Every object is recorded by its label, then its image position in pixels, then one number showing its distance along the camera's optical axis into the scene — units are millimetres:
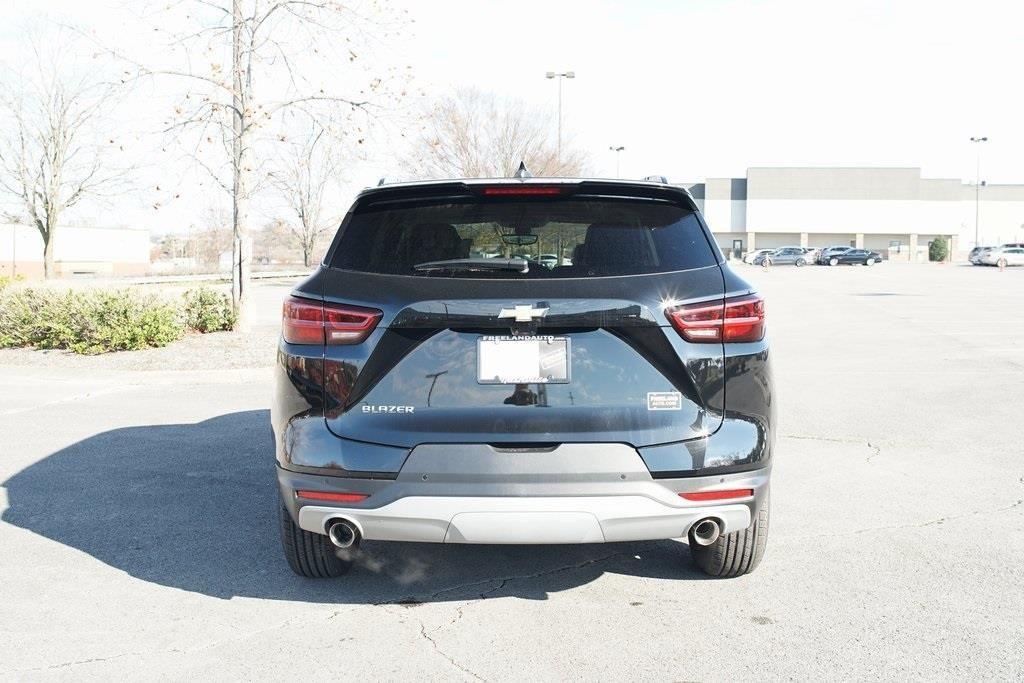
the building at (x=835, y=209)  99812
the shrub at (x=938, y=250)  79725
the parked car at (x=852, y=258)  73688
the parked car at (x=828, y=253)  74000
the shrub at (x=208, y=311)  15109
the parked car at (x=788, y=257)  76938
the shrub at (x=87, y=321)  13461
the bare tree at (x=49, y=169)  34350
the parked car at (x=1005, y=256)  63844
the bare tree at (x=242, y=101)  14016
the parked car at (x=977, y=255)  65481
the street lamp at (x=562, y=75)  41656
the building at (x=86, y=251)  81125
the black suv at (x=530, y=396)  3551
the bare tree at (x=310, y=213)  44969
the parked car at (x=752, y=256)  79162
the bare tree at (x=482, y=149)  35784
